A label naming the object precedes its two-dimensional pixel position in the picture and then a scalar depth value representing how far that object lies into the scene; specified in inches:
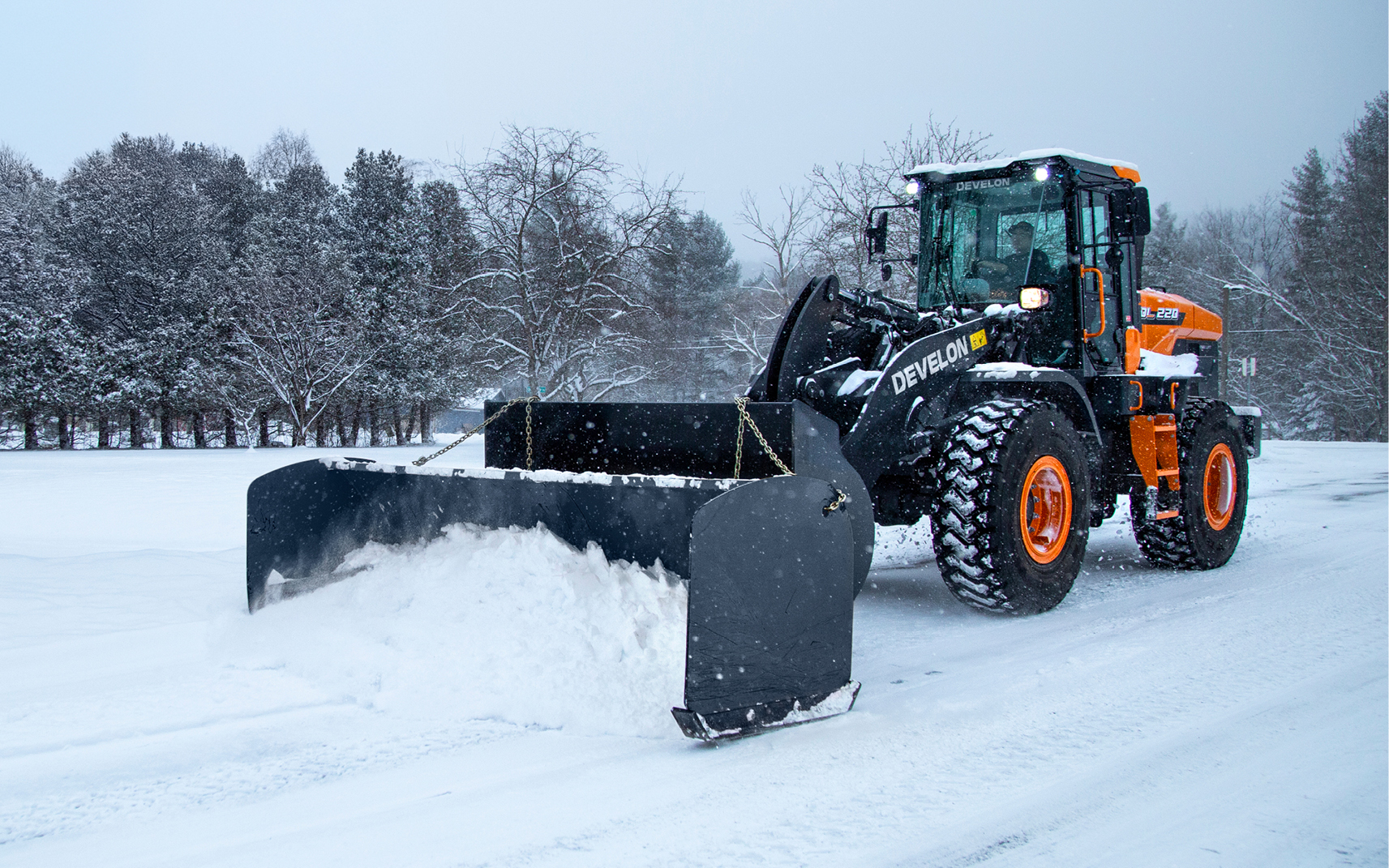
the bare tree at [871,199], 671.8
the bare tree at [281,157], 1699.1
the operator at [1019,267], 238.5
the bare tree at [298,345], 1014.4
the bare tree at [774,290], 852.0
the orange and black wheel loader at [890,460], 131.7
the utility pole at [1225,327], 846.8
